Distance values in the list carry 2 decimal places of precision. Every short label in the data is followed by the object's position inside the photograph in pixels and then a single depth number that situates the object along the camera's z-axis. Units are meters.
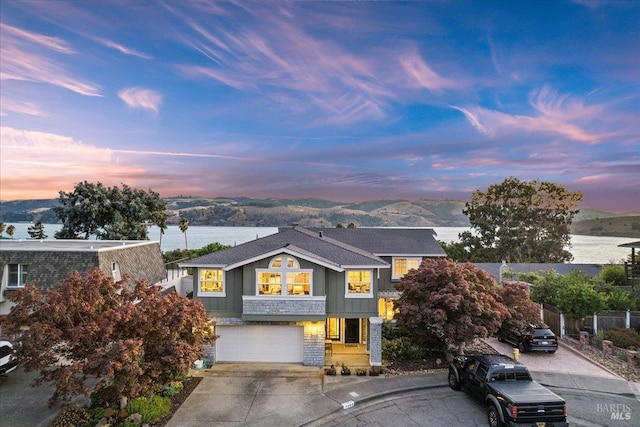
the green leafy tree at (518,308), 16.23
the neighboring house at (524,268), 29.23
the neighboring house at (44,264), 17.58
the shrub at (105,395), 10.84
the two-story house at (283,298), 15.81
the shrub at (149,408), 11.11
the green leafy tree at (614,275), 25.92
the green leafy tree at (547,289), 20.88
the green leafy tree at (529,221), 47.03
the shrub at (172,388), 12.89
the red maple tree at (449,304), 14.55
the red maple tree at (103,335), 9.66
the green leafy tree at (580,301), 18.53
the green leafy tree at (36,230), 36.14
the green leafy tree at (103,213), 33.03
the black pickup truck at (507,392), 9.77
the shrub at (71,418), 10.61
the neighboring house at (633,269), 23.78
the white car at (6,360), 14.37
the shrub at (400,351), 16.52
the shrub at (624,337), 17.36
